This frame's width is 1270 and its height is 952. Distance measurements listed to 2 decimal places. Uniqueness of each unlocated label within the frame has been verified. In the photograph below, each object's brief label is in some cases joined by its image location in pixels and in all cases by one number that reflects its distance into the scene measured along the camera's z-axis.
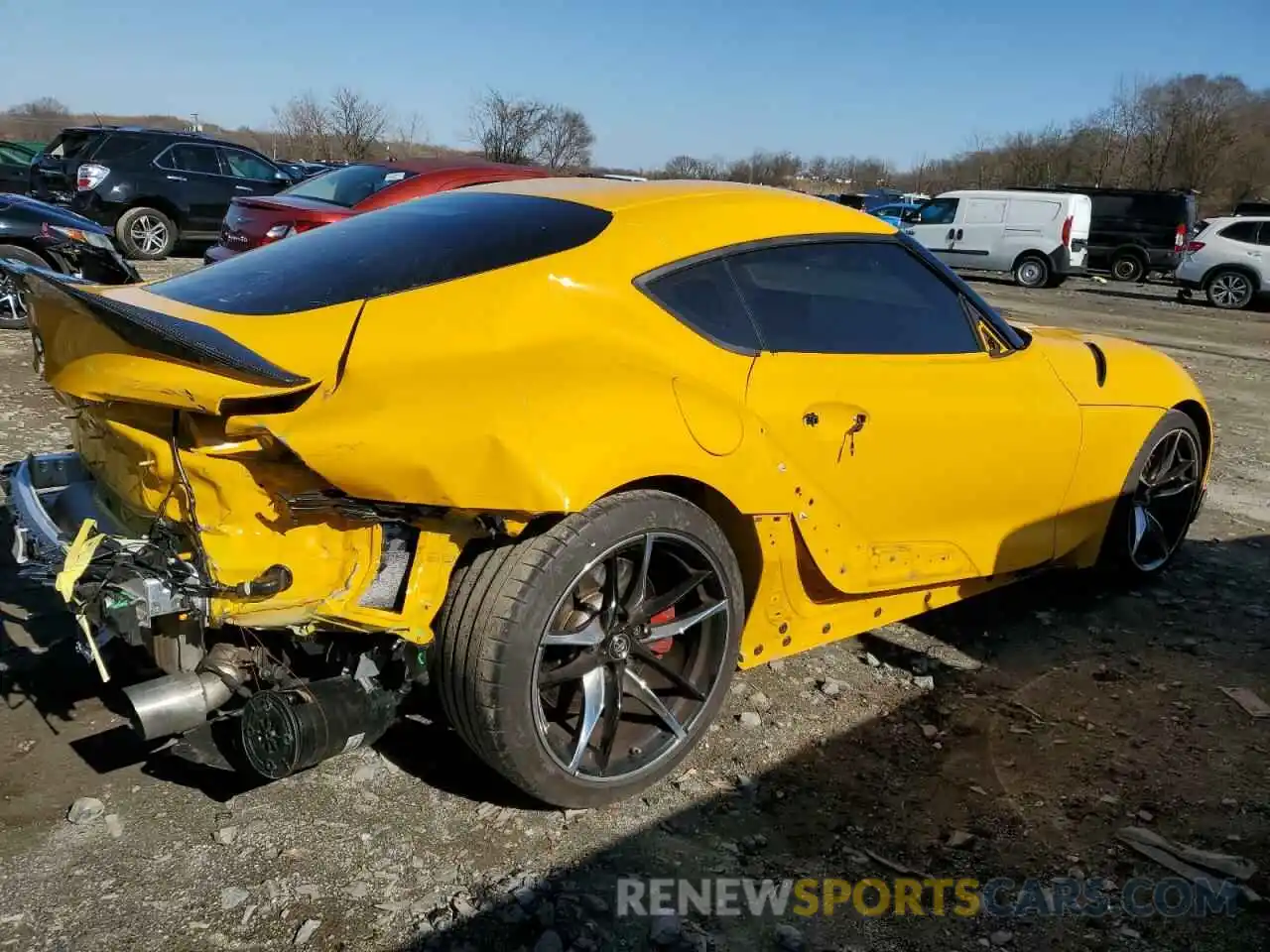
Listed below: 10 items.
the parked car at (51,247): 8.28
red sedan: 9.15
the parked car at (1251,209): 25.48
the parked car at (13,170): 18.89
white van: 19.73
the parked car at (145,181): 13.10
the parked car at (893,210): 26.88
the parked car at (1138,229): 22.50
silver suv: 17.70
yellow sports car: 2.19
